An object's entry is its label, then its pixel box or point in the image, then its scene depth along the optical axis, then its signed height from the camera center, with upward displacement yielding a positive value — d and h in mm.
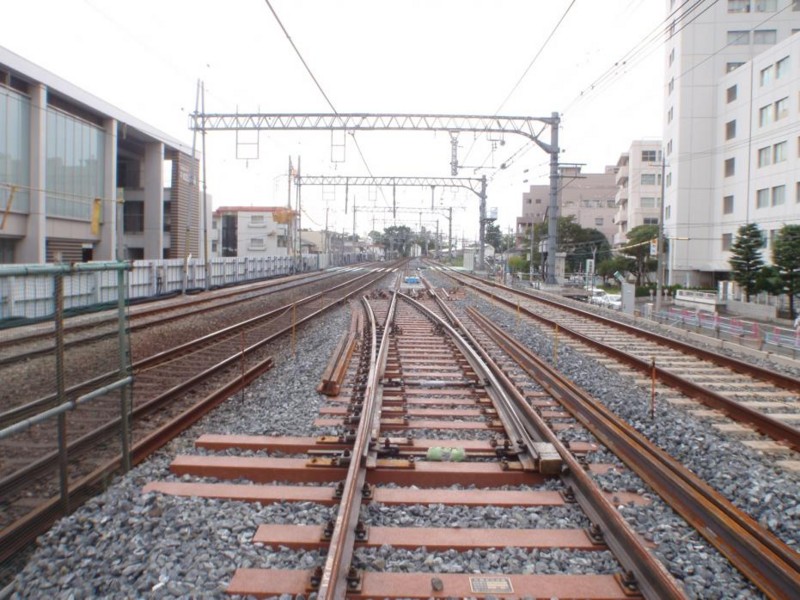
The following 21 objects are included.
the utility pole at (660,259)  26662 +705
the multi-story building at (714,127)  40688 +10051
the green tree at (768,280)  33062 -72
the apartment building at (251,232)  74562 +3942
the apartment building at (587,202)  92938 +11117
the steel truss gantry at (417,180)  41312 +5869
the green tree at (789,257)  31562 +1089
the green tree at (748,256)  35812 +1233
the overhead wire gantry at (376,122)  24531 +5676
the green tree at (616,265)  55875 +871
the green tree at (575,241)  68062 +3584
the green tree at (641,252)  52000 +2014
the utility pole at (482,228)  42188 +3034
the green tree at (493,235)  117000 +6779
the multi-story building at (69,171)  25844 +4493
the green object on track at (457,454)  5402 -1552
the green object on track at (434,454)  5375 -1541
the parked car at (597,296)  34125 -1258
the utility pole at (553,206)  25398 +2748
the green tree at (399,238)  112775 +5744
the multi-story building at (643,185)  58812 +8434
